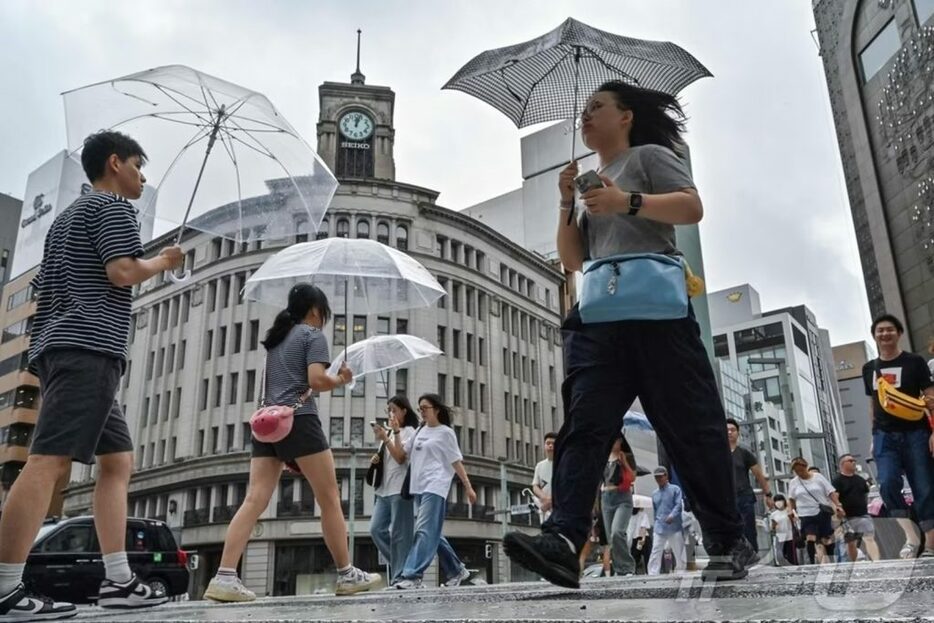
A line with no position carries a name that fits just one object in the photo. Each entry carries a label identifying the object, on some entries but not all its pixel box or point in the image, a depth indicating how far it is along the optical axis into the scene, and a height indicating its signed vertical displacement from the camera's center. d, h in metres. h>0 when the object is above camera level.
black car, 11.88 -0.12
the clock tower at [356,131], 52.84 +27.60
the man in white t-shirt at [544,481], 9.45 +0.71
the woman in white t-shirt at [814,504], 10.66 +0.35
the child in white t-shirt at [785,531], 13.96 +0.01
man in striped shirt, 2.92 +0.74
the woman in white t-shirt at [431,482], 5.80 +0.46
